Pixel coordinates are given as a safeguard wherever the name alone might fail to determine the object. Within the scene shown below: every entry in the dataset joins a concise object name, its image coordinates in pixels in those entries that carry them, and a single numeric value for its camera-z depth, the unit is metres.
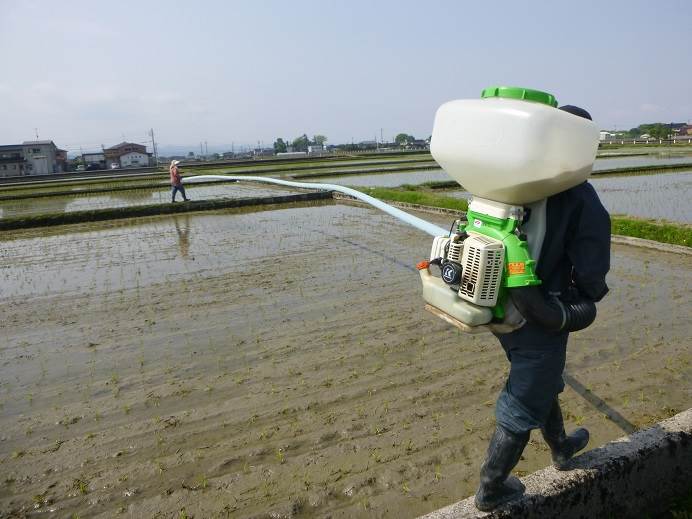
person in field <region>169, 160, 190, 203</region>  14.67
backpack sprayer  1.78
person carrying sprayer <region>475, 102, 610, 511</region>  1.89
